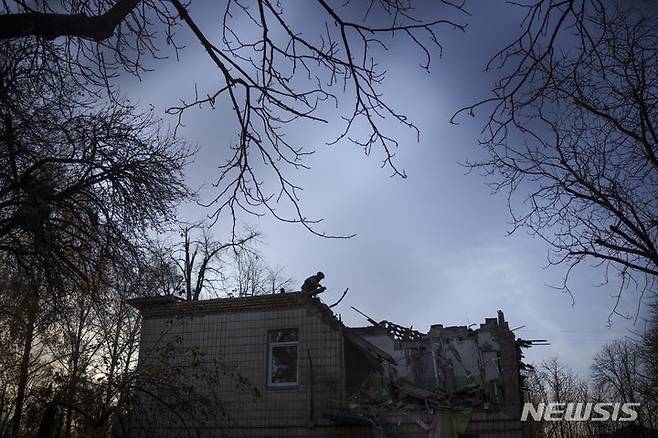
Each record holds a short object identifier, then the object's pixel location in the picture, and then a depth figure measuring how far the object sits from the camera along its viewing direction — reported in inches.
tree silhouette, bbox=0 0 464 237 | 167.2
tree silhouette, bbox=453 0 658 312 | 289.1
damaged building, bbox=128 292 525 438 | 539.8
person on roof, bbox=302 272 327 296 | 648.4
